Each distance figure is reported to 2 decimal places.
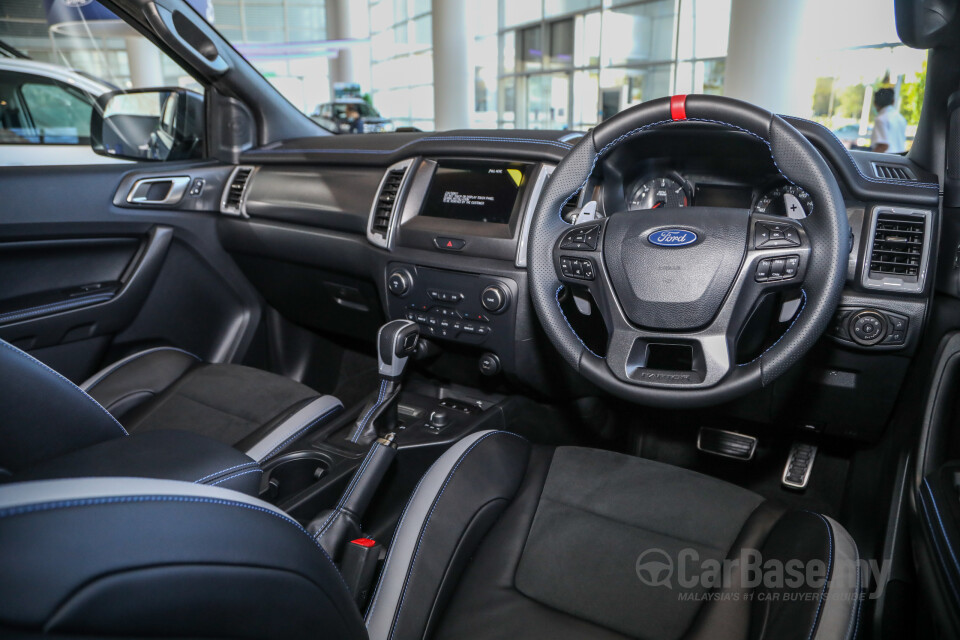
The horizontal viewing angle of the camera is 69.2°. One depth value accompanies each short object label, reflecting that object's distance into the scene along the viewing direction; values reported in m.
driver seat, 0.44
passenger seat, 0.92
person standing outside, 3.61
